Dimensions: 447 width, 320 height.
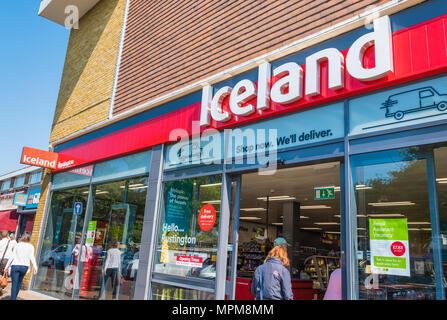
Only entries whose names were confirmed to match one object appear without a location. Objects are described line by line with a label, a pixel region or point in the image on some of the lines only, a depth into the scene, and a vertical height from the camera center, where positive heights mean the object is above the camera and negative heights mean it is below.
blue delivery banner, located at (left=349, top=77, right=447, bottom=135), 4.23 +1.89
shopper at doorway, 4.79 -0.32
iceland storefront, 4.29 +1.40
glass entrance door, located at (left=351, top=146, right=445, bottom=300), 4.06 +0.45
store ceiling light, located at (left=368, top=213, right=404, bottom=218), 4.36 +0.58
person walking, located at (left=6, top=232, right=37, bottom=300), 7.67 -0.50
